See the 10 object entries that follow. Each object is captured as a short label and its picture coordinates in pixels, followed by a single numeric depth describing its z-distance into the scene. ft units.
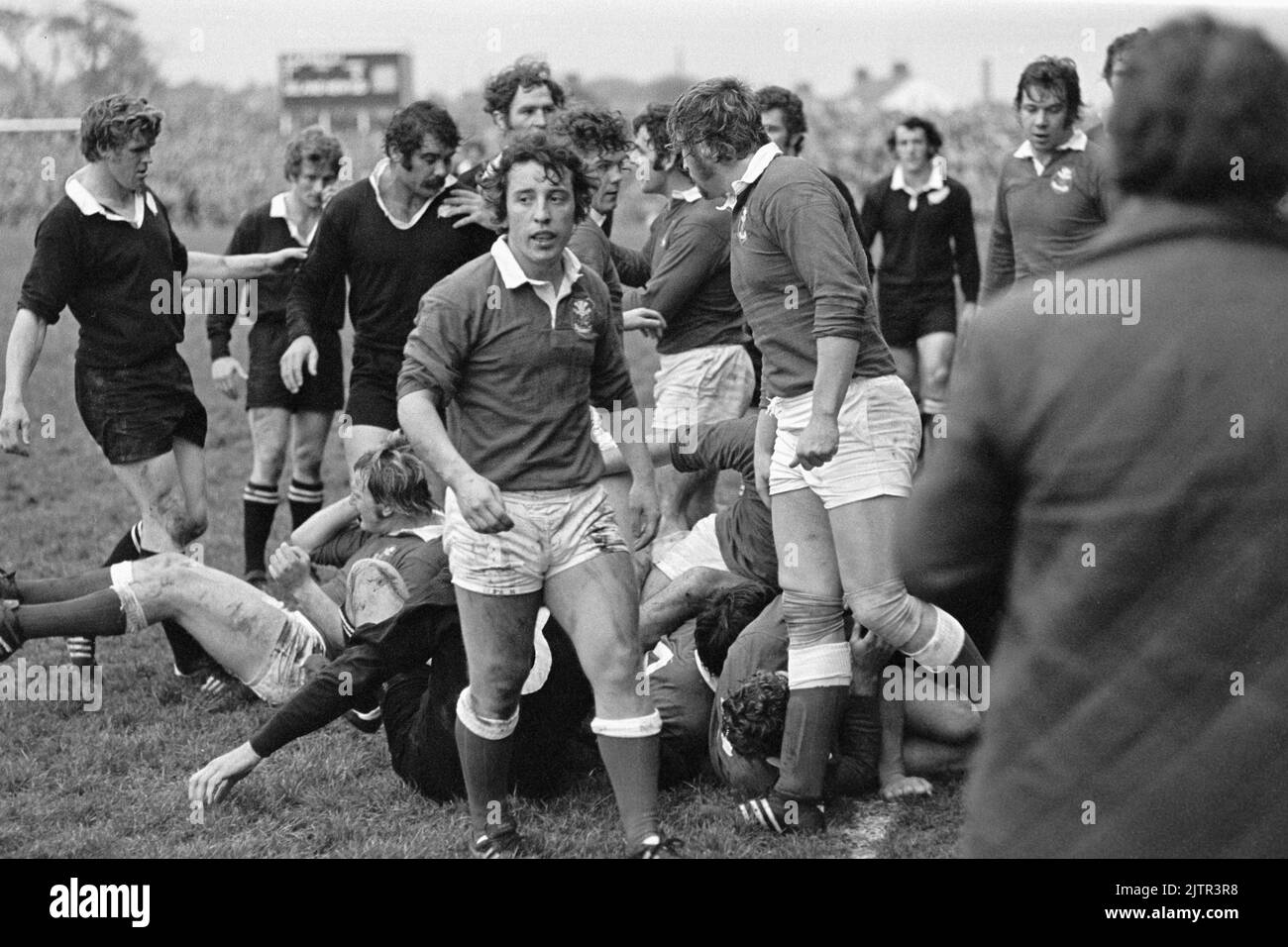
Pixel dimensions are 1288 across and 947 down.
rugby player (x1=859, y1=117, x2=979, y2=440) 30.81
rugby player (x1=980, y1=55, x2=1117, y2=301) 23.49
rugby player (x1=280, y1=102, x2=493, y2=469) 21.47
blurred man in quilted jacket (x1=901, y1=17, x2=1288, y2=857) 7.02
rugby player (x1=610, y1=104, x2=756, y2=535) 22.00
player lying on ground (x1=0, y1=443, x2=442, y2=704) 18.28
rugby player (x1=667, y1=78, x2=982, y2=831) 15.19
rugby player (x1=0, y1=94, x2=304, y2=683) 19.89
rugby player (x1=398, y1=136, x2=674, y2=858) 14.44
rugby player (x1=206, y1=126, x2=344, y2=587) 25.58
